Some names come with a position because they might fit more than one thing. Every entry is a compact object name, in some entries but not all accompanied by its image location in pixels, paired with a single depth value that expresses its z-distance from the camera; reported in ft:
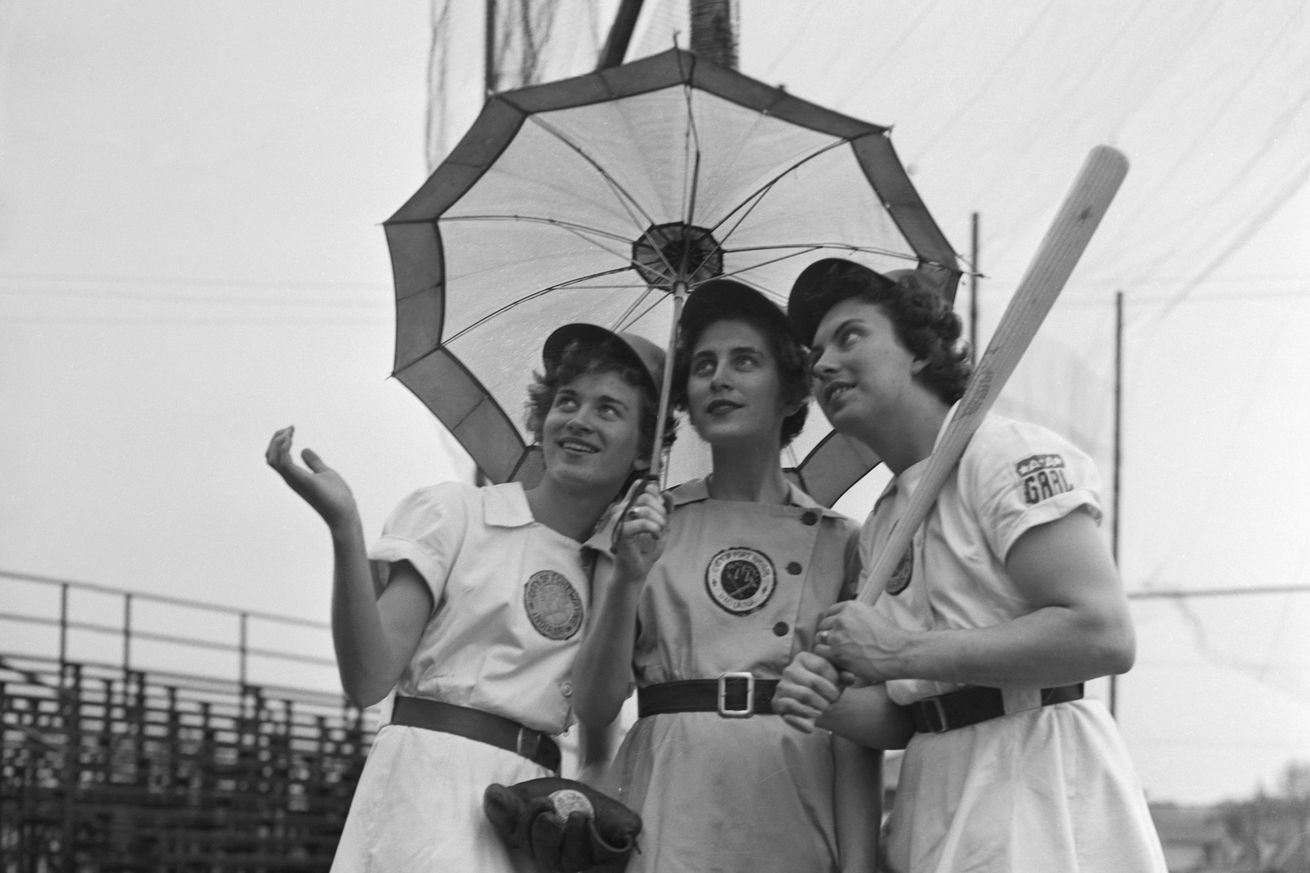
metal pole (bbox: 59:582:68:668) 43.29
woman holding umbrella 9.37
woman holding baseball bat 7.83
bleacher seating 42.55
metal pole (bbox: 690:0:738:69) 18.16
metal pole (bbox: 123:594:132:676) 44.67
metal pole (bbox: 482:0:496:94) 27.78
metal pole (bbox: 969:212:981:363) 24.68
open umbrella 10.31
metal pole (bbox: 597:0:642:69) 23.72
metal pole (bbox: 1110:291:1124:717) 34.04
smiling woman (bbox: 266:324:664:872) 9.30
